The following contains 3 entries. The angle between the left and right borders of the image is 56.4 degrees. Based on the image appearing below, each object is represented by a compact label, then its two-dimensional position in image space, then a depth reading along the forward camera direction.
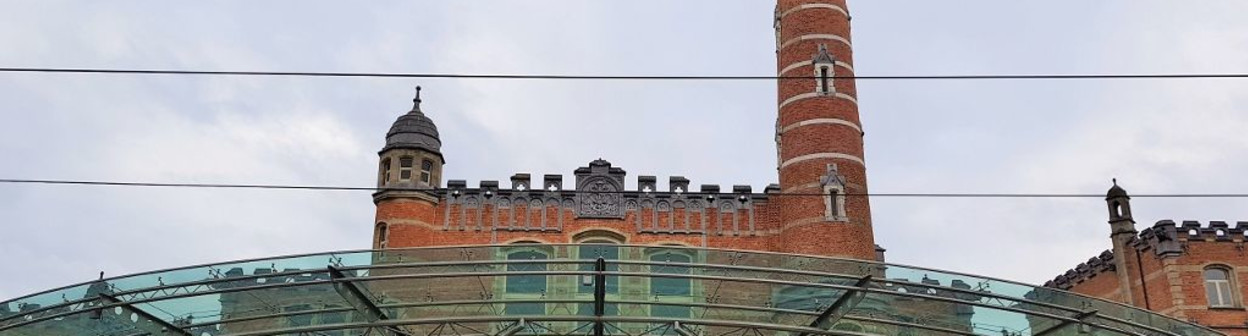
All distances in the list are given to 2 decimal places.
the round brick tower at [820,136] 27.62
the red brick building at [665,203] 27.91
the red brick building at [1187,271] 31.55
